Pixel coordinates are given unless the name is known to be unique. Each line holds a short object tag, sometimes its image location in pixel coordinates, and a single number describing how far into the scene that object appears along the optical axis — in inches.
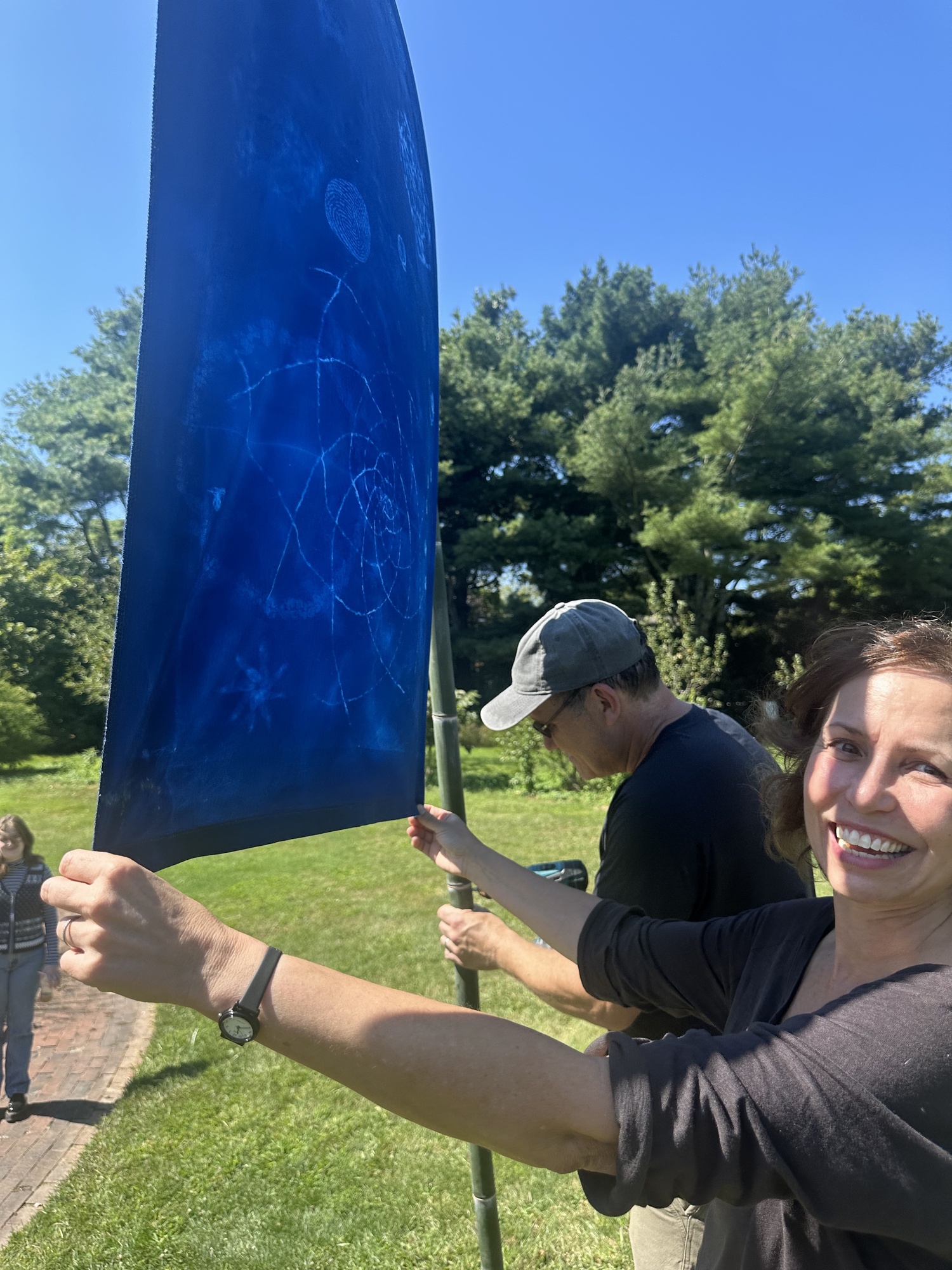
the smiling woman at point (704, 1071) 32.1
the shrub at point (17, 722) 804.6
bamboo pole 79.9
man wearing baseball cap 67.0
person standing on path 190.5
